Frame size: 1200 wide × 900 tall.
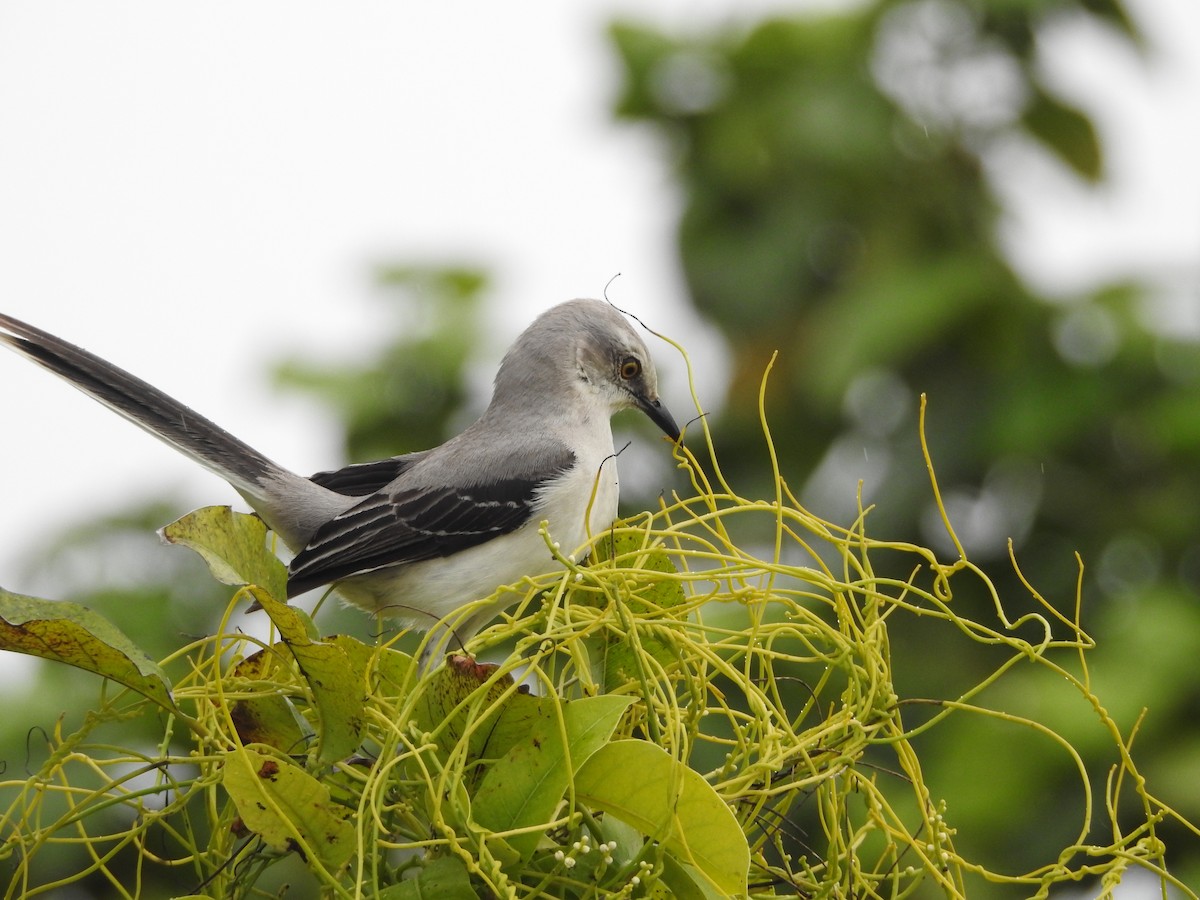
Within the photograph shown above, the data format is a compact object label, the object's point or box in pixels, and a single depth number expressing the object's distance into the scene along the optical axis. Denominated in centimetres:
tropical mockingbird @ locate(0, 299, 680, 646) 921
